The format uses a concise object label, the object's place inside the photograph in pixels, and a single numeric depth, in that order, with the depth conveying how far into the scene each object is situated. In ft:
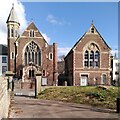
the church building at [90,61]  92.53
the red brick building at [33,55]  99.33
